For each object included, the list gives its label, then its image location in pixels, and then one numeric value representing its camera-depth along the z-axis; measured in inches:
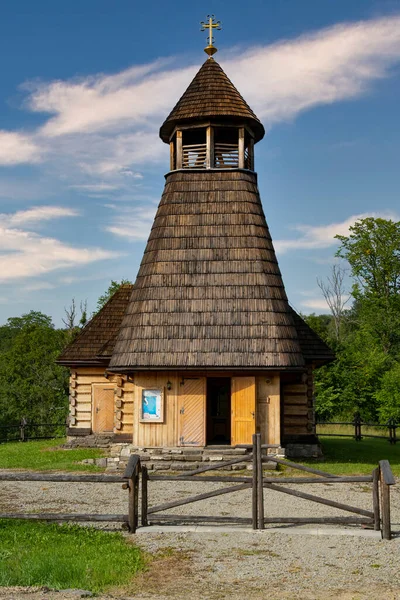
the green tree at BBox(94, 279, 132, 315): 2097.7
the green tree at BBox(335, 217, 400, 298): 1604.3
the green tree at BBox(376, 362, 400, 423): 957.1
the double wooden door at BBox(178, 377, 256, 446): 743.1
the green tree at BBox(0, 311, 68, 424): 1859.0
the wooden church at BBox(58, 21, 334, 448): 749.3
